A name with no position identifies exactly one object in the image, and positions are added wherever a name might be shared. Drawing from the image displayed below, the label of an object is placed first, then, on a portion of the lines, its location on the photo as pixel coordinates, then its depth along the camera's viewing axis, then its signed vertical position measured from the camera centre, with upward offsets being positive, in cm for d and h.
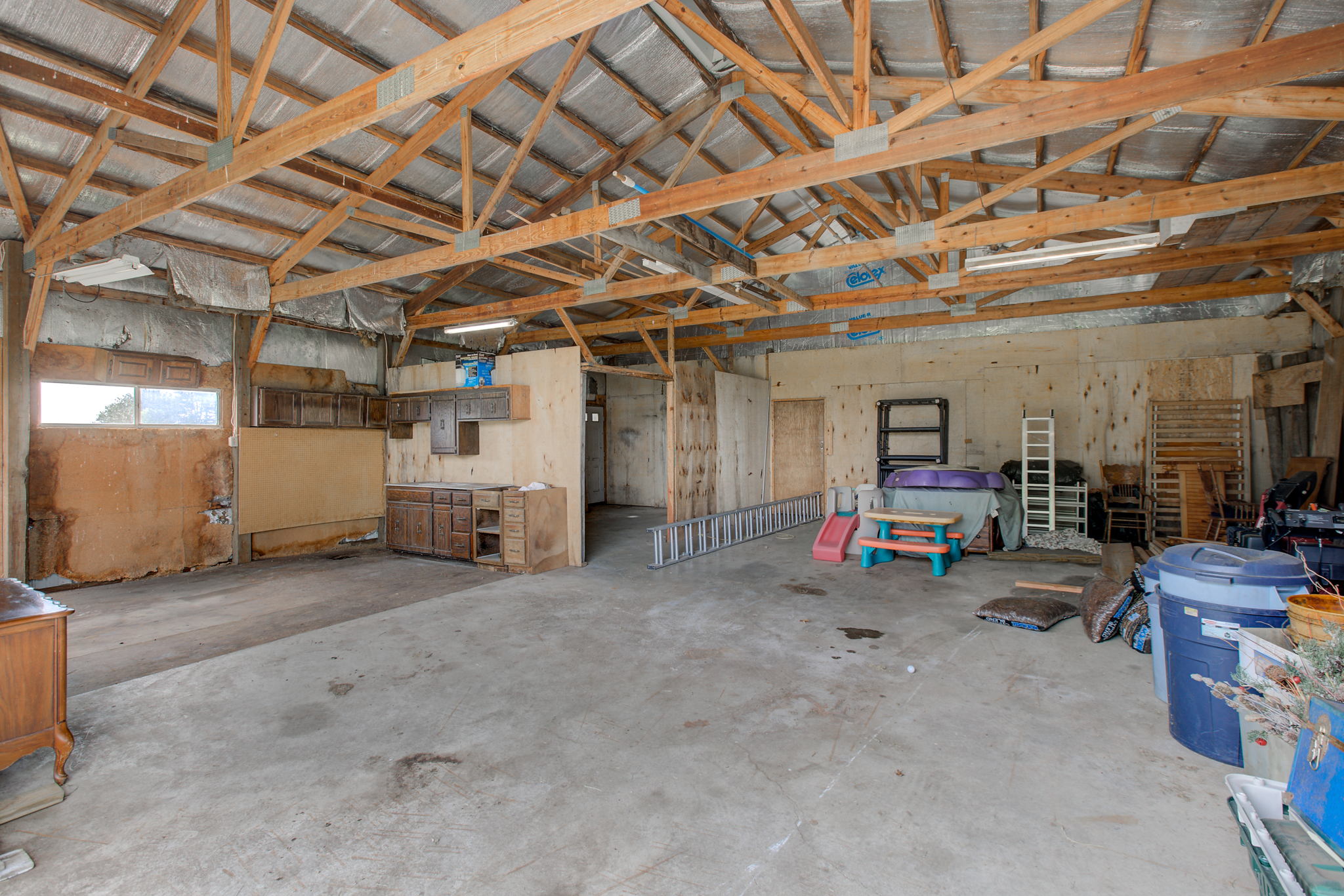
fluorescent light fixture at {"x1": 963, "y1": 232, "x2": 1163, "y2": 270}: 513 +178
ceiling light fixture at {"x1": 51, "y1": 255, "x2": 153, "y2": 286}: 540 +169
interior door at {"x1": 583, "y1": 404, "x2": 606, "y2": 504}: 1336 -7
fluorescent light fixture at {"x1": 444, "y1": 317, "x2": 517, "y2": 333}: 796 +172
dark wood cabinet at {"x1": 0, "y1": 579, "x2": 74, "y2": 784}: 269 -105
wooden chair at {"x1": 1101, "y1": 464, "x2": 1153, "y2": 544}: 876 -75
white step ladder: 892 -42
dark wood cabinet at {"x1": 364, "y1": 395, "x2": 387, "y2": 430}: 909 +60
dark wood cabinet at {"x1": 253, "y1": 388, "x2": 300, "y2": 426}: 778 +58
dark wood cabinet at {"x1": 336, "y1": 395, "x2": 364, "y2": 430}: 873 +59
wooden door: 1192 +3
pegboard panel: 788 -35
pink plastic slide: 743 -112
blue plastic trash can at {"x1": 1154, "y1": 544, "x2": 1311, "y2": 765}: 275 -79
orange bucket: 221 -63
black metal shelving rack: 1048 +17
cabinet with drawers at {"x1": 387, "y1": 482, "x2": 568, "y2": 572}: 718 -94
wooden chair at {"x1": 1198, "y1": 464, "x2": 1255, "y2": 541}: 767 -79
